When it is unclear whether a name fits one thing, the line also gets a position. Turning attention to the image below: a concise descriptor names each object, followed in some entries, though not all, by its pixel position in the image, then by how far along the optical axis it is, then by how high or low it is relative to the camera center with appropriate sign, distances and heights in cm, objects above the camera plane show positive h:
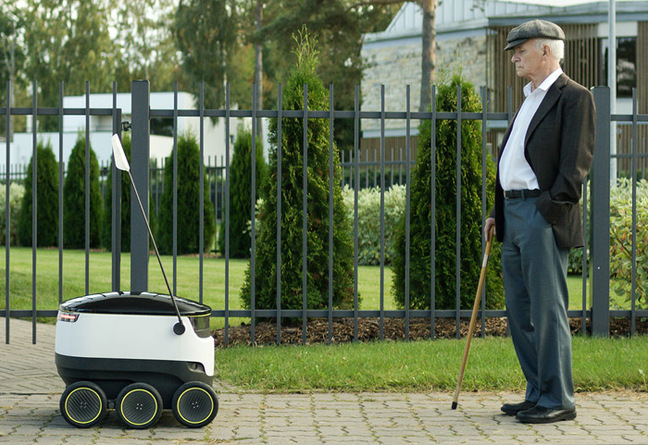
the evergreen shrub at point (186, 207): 1814 +32
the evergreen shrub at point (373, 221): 1589 +5
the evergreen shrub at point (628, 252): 803 -25
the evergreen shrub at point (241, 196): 1722 +54
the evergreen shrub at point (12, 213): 2295 +21
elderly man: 455 +19
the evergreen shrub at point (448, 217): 749 +7
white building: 3872 +479
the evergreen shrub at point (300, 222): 730 +1
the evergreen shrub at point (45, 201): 2130 +50
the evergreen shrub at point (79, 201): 2077 +50
